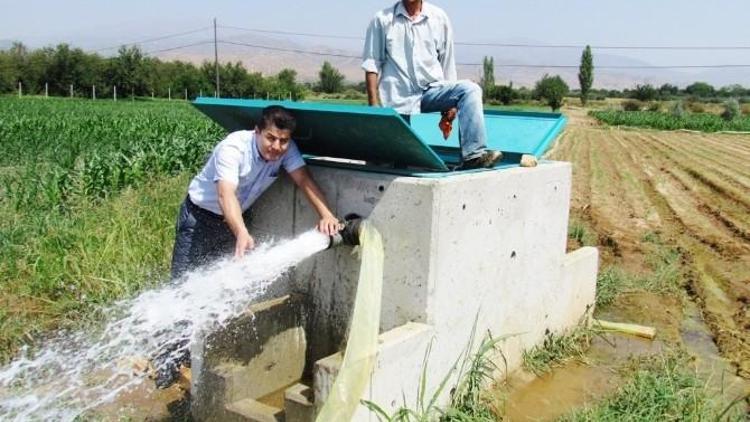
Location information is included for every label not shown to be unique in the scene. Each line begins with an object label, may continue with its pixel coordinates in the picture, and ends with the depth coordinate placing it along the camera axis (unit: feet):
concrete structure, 11.12
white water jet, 12.05
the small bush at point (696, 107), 201.05
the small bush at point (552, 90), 227.61
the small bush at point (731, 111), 163.54
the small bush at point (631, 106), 219.45
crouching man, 11.80
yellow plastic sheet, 9.43
